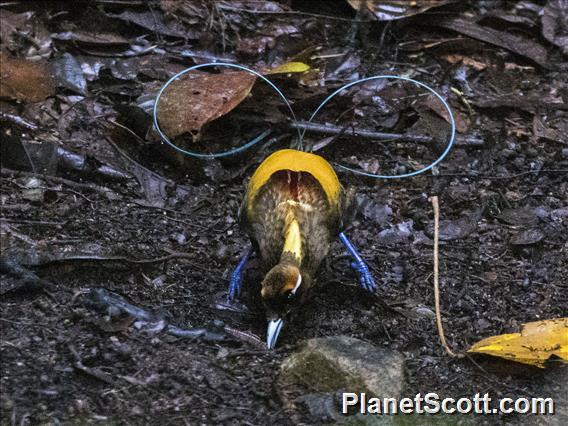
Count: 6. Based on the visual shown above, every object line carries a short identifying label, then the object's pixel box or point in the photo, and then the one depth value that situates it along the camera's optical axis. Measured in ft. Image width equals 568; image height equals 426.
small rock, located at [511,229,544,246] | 37.32
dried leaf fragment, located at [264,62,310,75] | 42.78
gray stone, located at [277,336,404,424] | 27.14
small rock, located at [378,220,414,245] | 38.19
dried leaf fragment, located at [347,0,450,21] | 48.57
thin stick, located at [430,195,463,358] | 30.40
